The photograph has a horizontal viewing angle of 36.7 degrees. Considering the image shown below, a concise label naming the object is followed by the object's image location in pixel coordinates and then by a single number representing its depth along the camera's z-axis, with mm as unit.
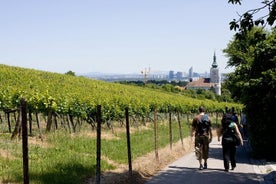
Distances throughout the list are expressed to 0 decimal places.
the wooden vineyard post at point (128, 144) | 9598
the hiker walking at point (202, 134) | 12078
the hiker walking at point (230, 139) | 11875
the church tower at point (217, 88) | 184375
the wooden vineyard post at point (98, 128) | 8055
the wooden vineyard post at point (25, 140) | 5066
